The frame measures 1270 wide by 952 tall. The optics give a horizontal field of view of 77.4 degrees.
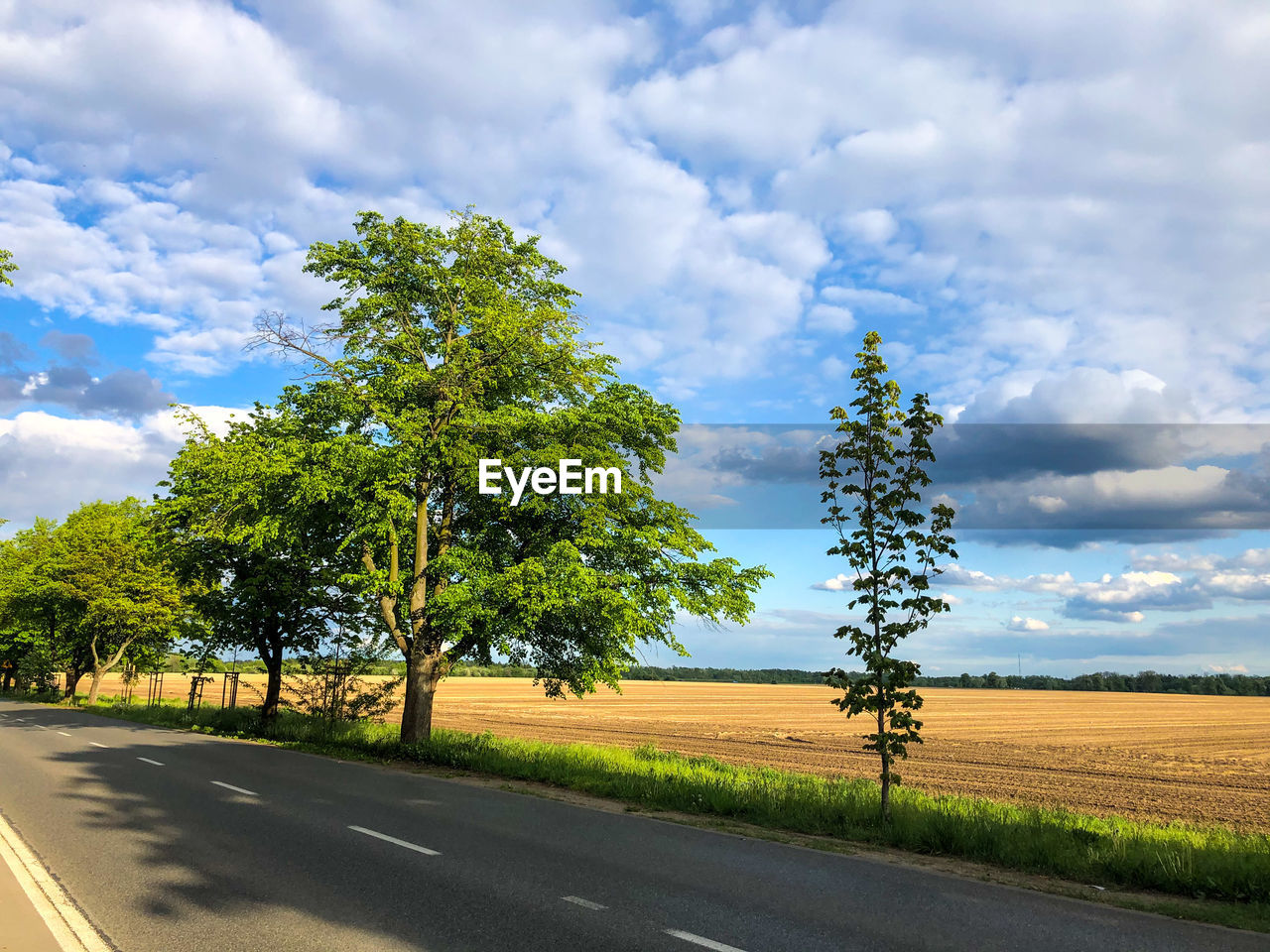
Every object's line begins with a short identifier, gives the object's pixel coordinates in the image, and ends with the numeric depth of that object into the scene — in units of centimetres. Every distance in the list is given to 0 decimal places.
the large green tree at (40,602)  4659
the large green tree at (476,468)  1981
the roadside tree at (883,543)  1193
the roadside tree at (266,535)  2061
